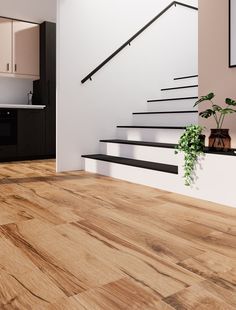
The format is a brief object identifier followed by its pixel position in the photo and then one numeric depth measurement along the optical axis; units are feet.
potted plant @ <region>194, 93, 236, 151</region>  7.79
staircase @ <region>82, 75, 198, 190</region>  9.40
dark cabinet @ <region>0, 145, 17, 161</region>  14.97
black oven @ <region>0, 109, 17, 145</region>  14.85
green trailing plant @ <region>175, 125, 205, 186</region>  7.75
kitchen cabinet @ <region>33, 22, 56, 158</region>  15.96
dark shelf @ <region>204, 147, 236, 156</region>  7.17
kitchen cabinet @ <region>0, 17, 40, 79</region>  15.52
